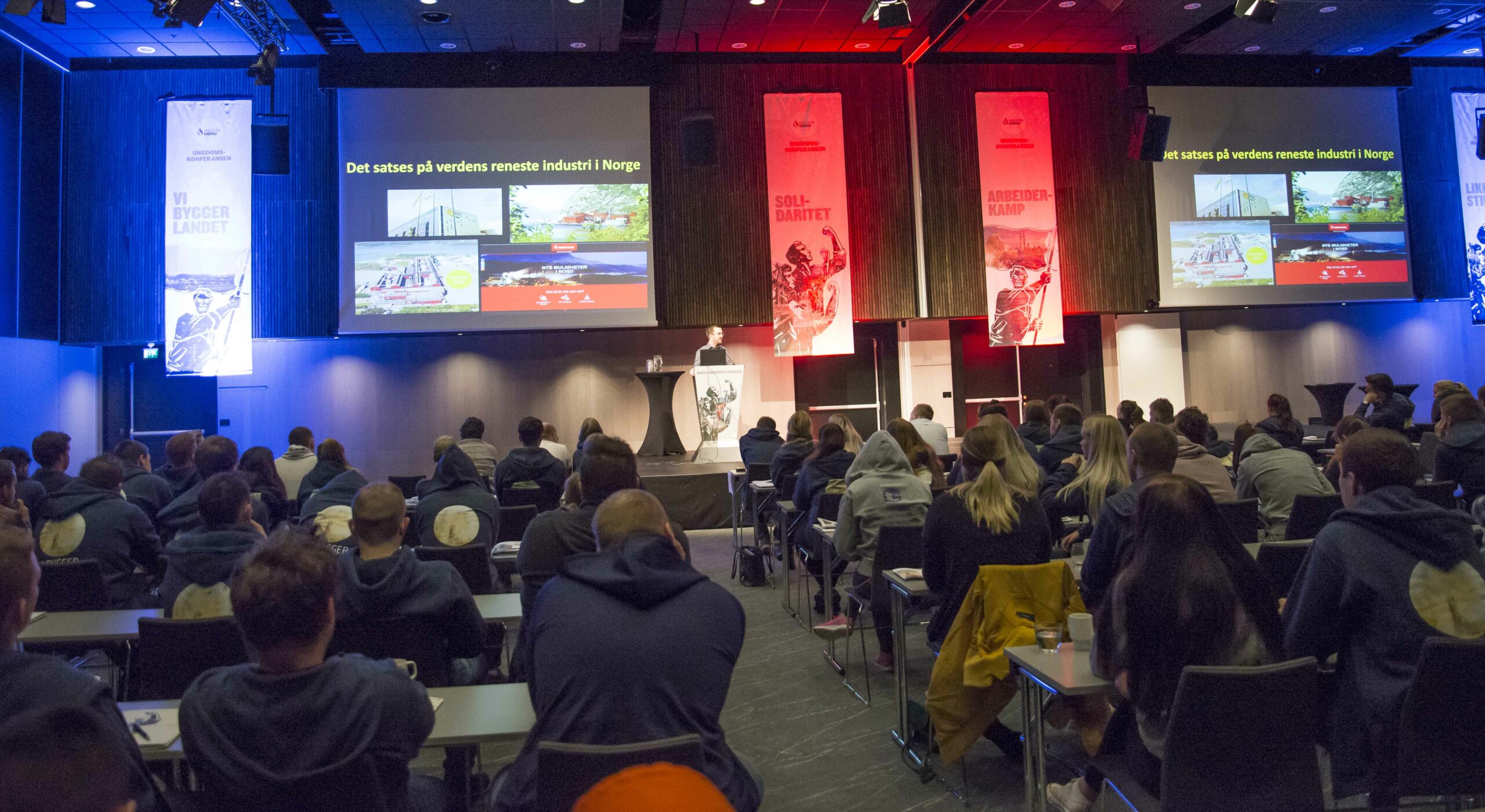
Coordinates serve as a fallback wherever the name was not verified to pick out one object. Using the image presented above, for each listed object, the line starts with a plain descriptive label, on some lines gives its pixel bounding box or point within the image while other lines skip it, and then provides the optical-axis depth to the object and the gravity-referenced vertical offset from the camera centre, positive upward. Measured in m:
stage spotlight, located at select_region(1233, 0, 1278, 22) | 8.34 +3.84
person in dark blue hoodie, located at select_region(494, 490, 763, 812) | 1.88 -0.42
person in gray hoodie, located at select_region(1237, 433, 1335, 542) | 4.74 -0.25
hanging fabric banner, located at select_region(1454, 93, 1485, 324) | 12.54 +3.27
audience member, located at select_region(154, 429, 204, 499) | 5.83 +0.06
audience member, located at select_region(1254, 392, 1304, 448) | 6.96 +0.04
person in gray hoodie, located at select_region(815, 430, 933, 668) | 4.50 -0.29
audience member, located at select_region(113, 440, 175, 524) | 5.26 -0.10
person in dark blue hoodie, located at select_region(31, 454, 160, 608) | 4.18 -0.26
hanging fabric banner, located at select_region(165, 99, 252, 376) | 10.54 +2.75
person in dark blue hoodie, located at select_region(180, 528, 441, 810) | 1.59 -0.42
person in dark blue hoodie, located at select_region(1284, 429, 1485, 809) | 2.21 -0.44
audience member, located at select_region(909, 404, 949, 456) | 7.87 +0.13
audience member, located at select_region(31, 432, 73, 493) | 5.16 +0.10
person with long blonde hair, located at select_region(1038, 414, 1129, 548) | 4.39 -0.18
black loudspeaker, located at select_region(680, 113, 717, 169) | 11.10 +3.78
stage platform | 8.96 -0.41
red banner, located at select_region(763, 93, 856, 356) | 11.30 +2.79
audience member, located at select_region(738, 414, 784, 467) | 7.55 +0.06
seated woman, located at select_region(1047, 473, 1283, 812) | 2.13 -0.40
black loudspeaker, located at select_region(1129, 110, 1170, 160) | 10.90 +3.57
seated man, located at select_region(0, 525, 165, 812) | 1.57 -0.36
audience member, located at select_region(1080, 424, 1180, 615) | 2.93 -0.28
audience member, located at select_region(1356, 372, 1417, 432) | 7.39 +0.17
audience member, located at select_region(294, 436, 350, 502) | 5.65 -0.01
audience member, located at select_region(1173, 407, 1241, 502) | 4.57 -0.18
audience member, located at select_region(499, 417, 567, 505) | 6.39 -0.08
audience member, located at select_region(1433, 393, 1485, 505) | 5.30 -0.14
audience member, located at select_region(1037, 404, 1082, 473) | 5.91 -0.05
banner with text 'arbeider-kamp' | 11.53 +2.82
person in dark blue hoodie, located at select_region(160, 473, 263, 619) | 3.10 -0.28
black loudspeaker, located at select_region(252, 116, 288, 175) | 10.19 +3.51
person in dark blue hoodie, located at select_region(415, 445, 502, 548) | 4.60 -0.24
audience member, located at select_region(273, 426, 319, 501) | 6.75 +0.03
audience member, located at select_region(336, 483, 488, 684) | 2.59 -0.34
